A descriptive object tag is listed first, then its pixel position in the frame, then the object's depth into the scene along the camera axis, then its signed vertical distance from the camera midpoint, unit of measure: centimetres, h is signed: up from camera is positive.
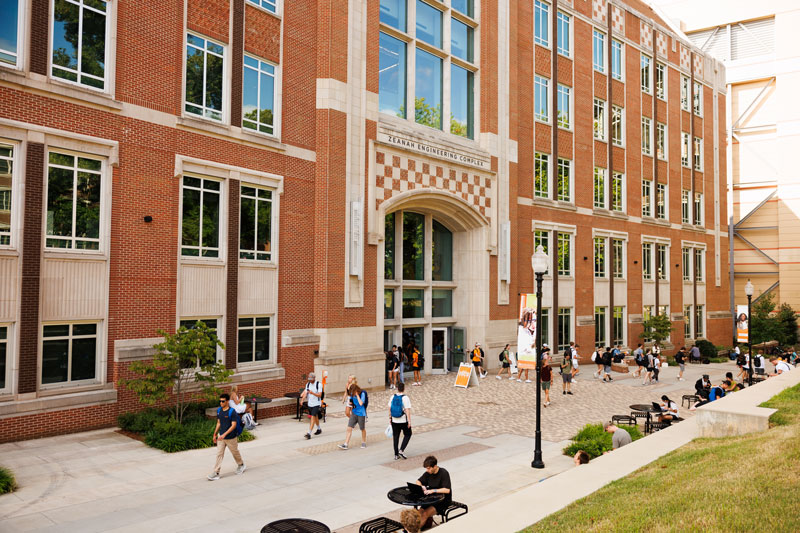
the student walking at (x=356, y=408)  1484 -291
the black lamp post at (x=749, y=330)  2482 -160
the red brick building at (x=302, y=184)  1566 +402
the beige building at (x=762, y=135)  5216 +1441
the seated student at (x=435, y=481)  933 -302
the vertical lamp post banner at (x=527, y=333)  1599 -111
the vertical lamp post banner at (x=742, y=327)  2976 -167
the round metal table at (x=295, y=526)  768 -307
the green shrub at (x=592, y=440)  1406 -359
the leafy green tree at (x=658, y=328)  3734 -218
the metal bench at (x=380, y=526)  833 -333
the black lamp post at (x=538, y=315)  1342 -52
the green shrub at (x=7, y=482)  1123 -366
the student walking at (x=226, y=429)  1229 -284
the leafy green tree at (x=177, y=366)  1570 -205
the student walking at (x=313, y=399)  1631 -296
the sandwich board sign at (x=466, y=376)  2466 -347
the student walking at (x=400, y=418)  1390 -295
